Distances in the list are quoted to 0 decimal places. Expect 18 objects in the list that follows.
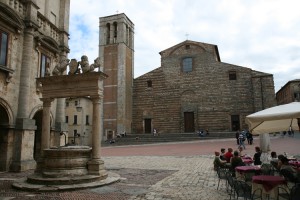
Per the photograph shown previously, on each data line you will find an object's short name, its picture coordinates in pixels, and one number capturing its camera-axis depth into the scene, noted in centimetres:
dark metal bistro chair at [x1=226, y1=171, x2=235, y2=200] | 601
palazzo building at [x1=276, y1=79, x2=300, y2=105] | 5569
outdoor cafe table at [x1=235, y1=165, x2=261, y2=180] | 690
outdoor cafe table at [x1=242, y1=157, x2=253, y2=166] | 920
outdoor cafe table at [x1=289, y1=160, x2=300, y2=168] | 769
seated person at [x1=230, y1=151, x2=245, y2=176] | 808
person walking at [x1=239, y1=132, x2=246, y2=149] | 2010
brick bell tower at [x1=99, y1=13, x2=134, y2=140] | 3725
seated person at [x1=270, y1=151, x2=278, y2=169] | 790
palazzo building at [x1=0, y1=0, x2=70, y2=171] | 1114
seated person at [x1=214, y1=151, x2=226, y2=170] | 955
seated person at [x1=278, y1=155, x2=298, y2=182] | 577
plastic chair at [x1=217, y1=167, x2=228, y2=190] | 845
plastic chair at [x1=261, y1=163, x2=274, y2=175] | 696
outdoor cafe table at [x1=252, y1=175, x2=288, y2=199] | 533
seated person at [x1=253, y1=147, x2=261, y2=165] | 910
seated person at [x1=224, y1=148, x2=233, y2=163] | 1012
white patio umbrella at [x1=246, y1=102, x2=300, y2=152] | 557
